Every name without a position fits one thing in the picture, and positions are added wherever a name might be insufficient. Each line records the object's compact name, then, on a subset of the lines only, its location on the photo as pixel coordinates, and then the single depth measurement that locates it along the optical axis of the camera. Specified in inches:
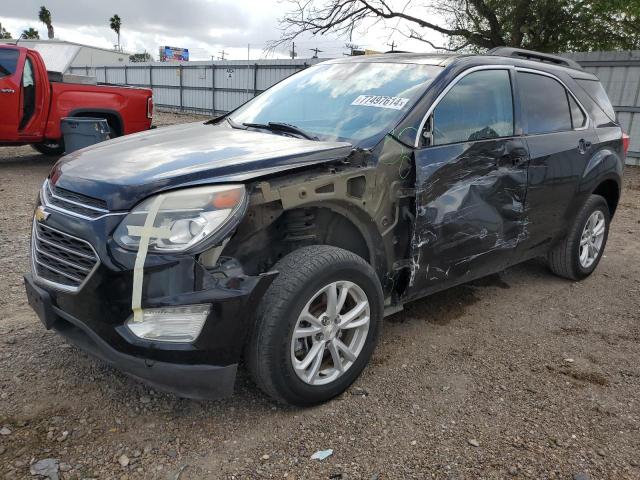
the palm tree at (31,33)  2757.9
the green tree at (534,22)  598.9
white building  1465.3
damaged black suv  89.1
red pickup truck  340.5
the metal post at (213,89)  872.9
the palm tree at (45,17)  2918.3
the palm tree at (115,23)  3299.7
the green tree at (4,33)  2534.0
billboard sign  2280.4
